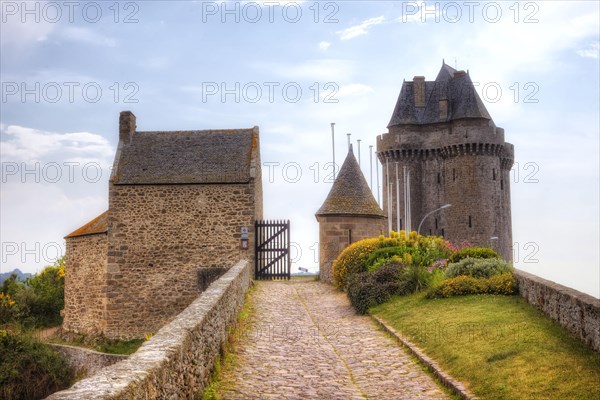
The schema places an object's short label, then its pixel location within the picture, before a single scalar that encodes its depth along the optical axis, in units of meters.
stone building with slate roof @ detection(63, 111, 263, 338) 26.25
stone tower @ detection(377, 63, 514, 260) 54.91
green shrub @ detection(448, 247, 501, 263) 19.58
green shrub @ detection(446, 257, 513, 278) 17.31
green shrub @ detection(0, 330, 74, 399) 22.92
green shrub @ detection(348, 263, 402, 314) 16.98
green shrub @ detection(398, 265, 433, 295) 17.45
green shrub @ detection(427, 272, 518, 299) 15.73
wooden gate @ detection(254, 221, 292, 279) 26.83
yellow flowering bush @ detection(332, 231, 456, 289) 20.12
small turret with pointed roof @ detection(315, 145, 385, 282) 25.97
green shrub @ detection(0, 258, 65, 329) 33.53
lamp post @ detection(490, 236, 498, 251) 54.34
